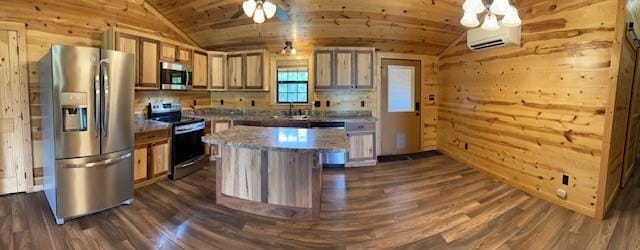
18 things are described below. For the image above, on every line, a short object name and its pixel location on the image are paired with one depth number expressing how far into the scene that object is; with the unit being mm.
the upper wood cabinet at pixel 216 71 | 5453
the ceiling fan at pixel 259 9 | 2684
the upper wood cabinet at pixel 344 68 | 5145
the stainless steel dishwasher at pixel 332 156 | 4871
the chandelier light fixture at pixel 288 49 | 4798
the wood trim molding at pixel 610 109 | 2814
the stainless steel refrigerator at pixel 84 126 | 2775
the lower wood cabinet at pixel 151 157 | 3729
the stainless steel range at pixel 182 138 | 4230
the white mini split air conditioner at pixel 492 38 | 3851
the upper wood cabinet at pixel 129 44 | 3908
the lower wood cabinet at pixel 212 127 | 5074
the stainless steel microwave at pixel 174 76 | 4441
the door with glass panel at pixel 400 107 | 5789
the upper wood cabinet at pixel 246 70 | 5371
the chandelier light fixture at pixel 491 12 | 2311
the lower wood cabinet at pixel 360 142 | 4945
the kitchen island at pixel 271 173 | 2865
